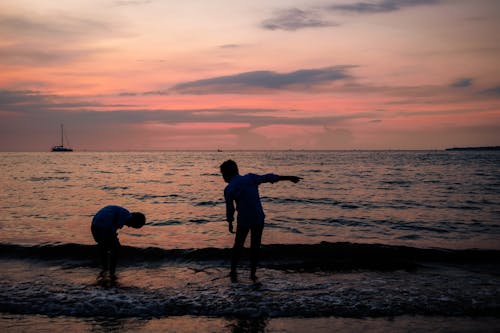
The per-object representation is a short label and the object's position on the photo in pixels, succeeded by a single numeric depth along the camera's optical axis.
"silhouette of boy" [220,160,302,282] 7.45
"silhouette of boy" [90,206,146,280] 7.96
